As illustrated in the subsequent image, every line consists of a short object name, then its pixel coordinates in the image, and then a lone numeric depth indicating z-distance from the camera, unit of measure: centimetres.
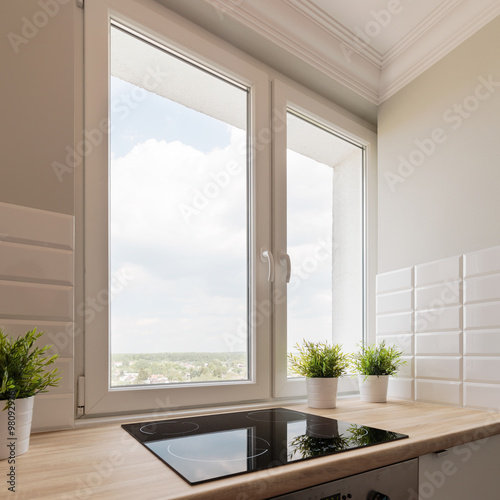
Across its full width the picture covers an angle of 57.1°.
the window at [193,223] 130
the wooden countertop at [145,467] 71
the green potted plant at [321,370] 150
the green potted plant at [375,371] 166
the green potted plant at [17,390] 86
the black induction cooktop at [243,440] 85
